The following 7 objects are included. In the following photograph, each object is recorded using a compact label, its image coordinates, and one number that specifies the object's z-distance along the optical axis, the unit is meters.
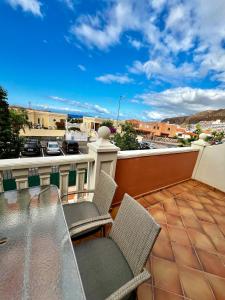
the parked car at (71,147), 12.58
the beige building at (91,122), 27.18
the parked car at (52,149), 11.66
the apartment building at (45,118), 23.61
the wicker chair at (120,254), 0.79
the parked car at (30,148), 10.38
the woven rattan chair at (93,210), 1.08
